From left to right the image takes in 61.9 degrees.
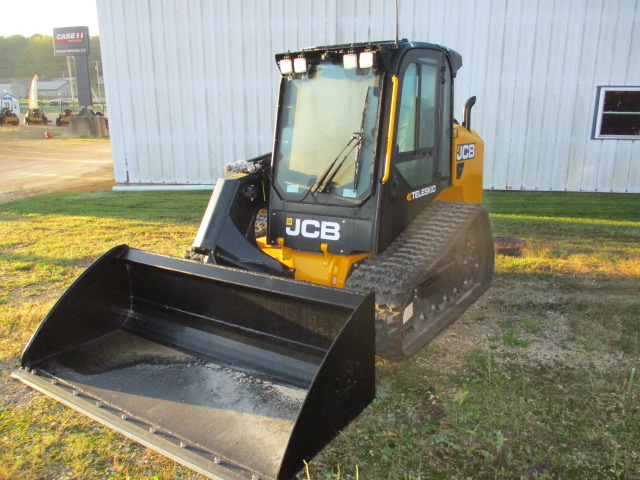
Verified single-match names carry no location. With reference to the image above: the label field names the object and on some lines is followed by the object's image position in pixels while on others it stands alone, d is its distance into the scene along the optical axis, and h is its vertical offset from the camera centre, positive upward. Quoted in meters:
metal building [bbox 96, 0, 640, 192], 10.30 +0.36
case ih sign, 45.78 +4.46
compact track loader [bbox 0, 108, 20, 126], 35.75 -1.75
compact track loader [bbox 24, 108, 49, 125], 38.05 -1.86
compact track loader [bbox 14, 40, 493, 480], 3.01 -1.35
